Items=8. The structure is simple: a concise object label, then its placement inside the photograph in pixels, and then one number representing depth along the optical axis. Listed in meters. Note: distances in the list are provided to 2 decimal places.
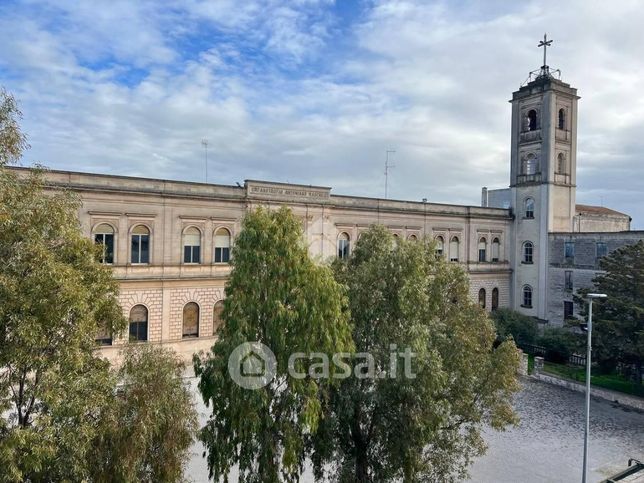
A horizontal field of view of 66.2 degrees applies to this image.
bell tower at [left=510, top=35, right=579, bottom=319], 39.34
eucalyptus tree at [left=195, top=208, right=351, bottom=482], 10.19
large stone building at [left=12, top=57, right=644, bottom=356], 26.72
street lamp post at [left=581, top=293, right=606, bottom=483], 15.22
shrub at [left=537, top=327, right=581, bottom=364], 31.12
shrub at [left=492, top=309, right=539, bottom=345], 35.34
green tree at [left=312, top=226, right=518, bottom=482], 11.83
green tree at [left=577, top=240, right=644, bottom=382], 25.02
